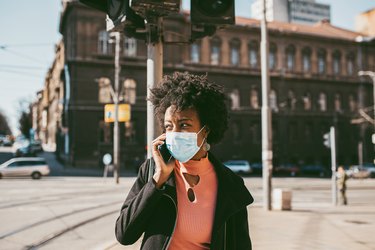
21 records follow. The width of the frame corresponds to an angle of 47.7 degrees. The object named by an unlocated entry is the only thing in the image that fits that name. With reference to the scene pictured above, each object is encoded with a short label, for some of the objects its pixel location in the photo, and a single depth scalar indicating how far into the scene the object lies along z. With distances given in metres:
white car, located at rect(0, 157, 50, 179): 30.13
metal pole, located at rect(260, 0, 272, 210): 13.83
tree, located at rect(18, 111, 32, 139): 95.38
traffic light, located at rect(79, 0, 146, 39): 4.37
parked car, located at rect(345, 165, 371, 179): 42.94
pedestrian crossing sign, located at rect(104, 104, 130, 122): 27.34
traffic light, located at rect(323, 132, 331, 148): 16.81
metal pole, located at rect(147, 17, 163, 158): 4.58
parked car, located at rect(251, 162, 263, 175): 44.42
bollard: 13.73
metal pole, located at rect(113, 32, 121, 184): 27.07
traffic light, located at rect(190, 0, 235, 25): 4.64
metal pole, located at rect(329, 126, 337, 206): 15.83
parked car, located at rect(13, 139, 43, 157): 49.66
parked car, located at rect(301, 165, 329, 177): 45.91
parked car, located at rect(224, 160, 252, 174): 41.84
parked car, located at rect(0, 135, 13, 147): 81.81
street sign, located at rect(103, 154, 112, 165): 28.34
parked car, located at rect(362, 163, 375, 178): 44.47
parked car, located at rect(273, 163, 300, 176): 44.19
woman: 2.42
